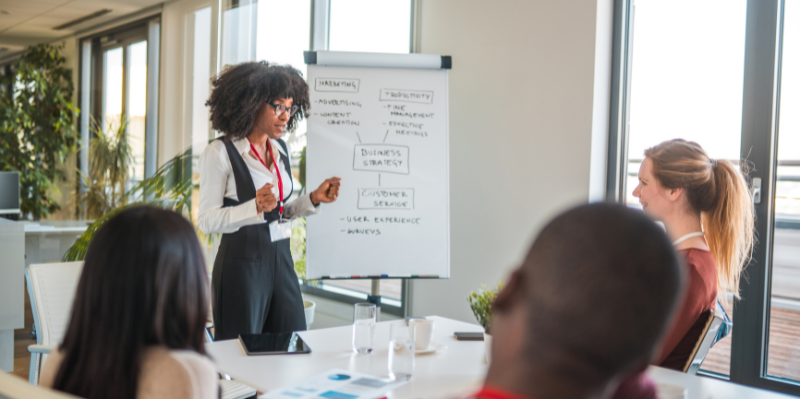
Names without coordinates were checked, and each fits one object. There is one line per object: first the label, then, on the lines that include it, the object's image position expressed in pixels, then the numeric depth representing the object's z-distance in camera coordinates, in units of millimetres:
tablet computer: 1621
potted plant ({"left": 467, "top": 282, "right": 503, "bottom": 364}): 1559
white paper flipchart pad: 2936
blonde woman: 1776
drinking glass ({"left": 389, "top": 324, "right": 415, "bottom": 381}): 1418
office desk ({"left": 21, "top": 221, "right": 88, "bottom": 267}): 3658
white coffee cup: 1684
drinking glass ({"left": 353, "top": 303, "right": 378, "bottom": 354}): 1644
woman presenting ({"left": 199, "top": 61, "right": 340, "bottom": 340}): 2206
